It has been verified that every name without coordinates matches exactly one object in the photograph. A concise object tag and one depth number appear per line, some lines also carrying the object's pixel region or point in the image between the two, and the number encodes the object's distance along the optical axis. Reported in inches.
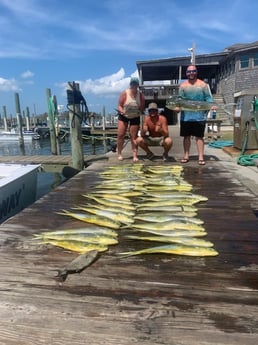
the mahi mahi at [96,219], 117.2
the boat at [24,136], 1239.6
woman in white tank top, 250.7
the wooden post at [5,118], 1507.8
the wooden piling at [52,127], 607.5
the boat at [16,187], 197.5
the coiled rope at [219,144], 395.2
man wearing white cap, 259.6
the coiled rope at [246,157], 265.6
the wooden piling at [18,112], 962.7
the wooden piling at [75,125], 298.2
